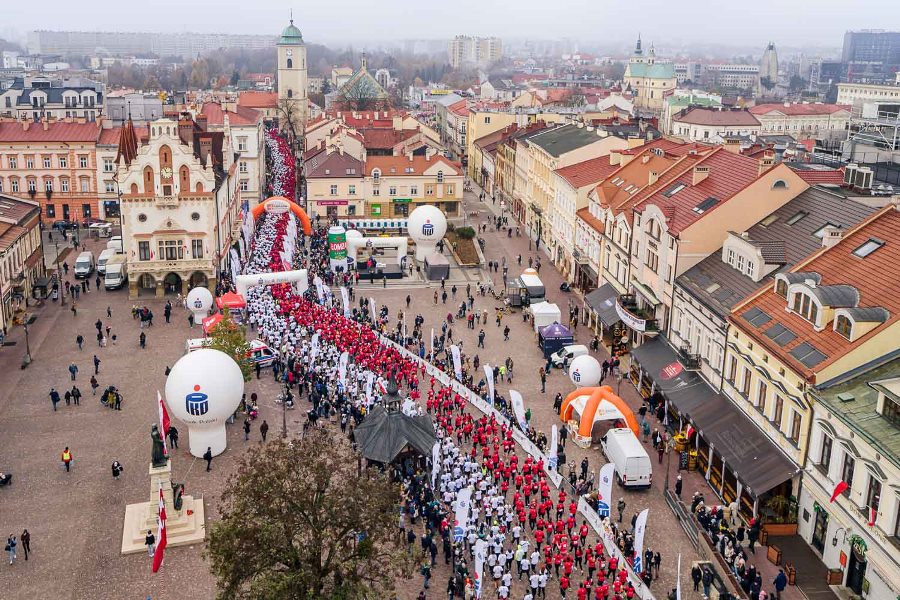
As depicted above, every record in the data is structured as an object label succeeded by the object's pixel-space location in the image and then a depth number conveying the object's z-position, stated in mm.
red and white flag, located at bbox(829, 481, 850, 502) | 30859
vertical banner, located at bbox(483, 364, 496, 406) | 46312
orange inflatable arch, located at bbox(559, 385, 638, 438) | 41750
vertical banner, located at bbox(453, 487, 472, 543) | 31953
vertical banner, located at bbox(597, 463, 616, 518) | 34800
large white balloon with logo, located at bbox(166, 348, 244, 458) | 38709
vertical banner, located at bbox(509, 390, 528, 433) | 42875
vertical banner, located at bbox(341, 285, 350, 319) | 60022
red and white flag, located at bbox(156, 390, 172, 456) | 38875
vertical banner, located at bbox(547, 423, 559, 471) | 38344
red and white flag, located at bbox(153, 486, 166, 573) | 31891
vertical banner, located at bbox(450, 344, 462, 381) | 49262
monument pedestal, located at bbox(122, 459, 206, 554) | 34250
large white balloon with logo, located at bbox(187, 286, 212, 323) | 58562
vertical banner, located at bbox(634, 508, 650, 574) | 31391
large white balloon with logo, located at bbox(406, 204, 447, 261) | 74500
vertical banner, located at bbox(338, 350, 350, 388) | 46125
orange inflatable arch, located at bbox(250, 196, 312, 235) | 81625
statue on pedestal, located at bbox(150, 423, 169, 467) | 34219
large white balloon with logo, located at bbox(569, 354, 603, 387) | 47275
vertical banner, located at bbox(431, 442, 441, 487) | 37031
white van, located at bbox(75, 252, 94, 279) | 69188
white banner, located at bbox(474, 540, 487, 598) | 29984
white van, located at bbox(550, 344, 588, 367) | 51834
